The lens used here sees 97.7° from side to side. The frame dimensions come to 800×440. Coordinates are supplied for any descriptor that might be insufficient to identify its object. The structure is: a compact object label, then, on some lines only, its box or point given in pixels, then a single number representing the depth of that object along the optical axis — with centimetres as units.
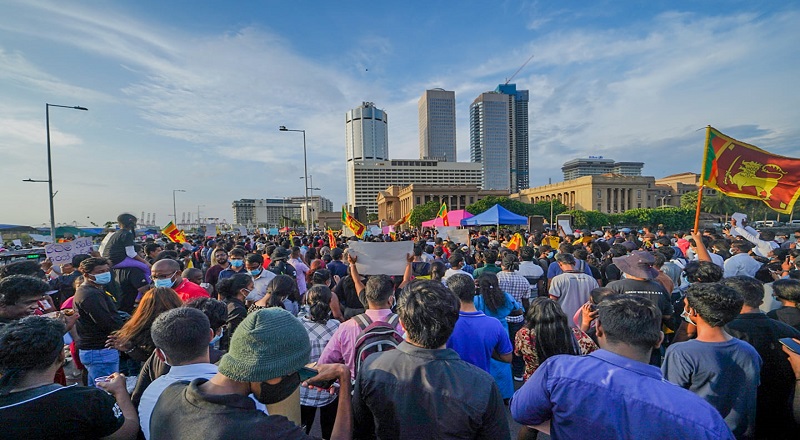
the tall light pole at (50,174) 1460
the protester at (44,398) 155
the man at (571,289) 471
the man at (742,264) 569
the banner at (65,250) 730
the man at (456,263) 577
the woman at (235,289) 396
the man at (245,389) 130
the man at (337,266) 716
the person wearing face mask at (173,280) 416
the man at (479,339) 306
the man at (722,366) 228
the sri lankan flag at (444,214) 1623
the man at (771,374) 254
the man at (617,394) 146
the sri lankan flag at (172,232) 1435
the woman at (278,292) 369
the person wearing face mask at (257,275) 482
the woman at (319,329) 286
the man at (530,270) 596
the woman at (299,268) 671
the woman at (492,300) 423
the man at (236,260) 672
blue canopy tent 1458
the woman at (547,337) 296
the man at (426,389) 171
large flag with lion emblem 546
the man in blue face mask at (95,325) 351
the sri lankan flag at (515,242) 1059
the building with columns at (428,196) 8506
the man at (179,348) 185
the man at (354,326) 266
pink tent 1750
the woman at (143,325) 274
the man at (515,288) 511
